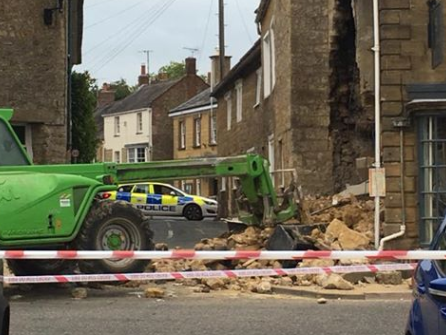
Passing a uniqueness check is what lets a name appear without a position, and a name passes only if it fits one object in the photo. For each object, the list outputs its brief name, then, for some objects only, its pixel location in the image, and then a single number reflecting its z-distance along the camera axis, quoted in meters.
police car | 32.22
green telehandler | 11.30
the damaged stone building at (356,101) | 14.52
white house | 60.66
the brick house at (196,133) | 49.16
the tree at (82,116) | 31.28
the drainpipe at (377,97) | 14.58
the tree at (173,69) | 101.88
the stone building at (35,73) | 19.72
